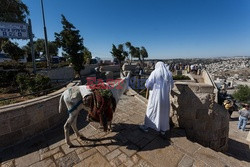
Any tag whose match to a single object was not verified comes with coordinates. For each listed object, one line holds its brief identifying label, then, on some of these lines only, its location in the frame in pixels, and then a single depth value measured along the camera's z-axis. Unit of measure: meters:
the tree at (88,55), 20.25
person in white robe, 2.71
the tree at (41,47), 27.23
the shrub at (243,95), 26.17
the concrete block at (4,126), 2.50
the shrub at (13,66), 6.15
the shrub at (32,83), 4.01
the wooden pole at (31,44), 5.56
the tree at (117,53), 20.83
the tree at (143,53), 35.47
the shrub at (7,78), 5.37
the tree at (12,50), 11.29
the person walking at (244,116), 5.71
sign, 5.00
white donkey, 2.47
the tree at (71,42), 10.81
